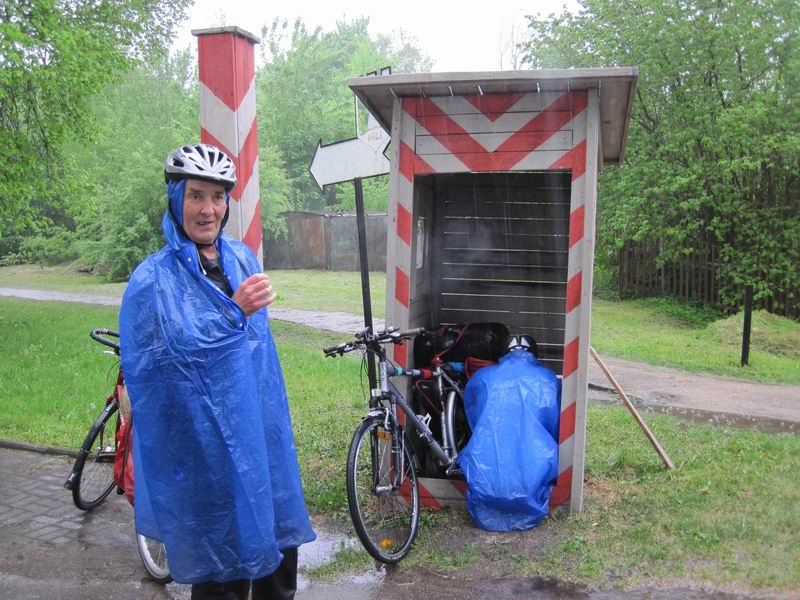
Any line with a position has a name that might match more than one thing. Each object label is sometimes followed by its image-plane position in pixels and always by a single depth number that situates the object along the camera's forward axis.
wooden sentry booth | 4.92
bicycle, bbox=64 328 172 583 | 5.04
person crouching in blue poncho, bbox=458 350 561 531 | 4.87
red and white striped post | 3.89
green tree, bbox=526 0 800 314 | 15.70
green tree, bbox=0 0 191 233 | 10.42
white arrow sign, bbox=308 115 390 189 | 5.33
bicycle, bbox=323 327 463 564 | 4.62
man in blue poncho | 2.71
